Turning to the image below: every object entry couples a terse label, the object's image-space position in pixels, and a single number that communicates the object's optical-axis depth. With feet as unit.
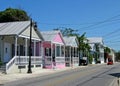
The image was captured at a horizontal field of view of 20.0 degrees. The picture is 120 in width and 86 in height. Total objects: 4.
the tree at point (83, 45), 239.50
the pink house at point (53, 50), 164.69
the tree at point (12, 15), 225.00
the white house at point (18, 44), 126.62
